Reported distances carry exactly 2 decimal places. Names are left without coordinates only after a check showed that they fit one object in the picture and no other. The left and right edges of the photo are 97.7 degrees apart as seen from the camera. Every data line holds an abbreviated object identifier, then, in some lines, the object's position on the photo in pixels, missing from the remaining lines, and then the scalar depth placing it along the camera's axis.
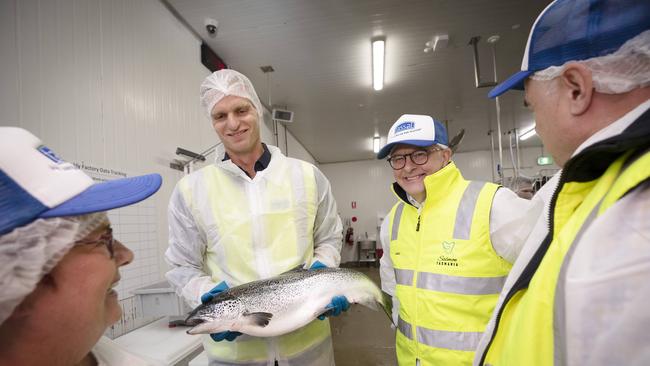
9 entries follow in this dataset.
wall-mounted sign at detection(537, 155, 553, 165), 8.53
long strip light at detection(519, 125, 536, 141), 8.70
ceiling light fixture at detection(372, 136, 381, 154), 9.27
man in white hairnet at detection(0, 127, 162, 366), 0.49
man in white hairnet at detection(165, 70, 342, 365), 1.39
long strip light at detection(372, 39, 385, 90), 4.09
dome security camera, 3.33
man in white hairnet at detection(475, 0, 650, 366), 0.46
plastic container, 2.02
